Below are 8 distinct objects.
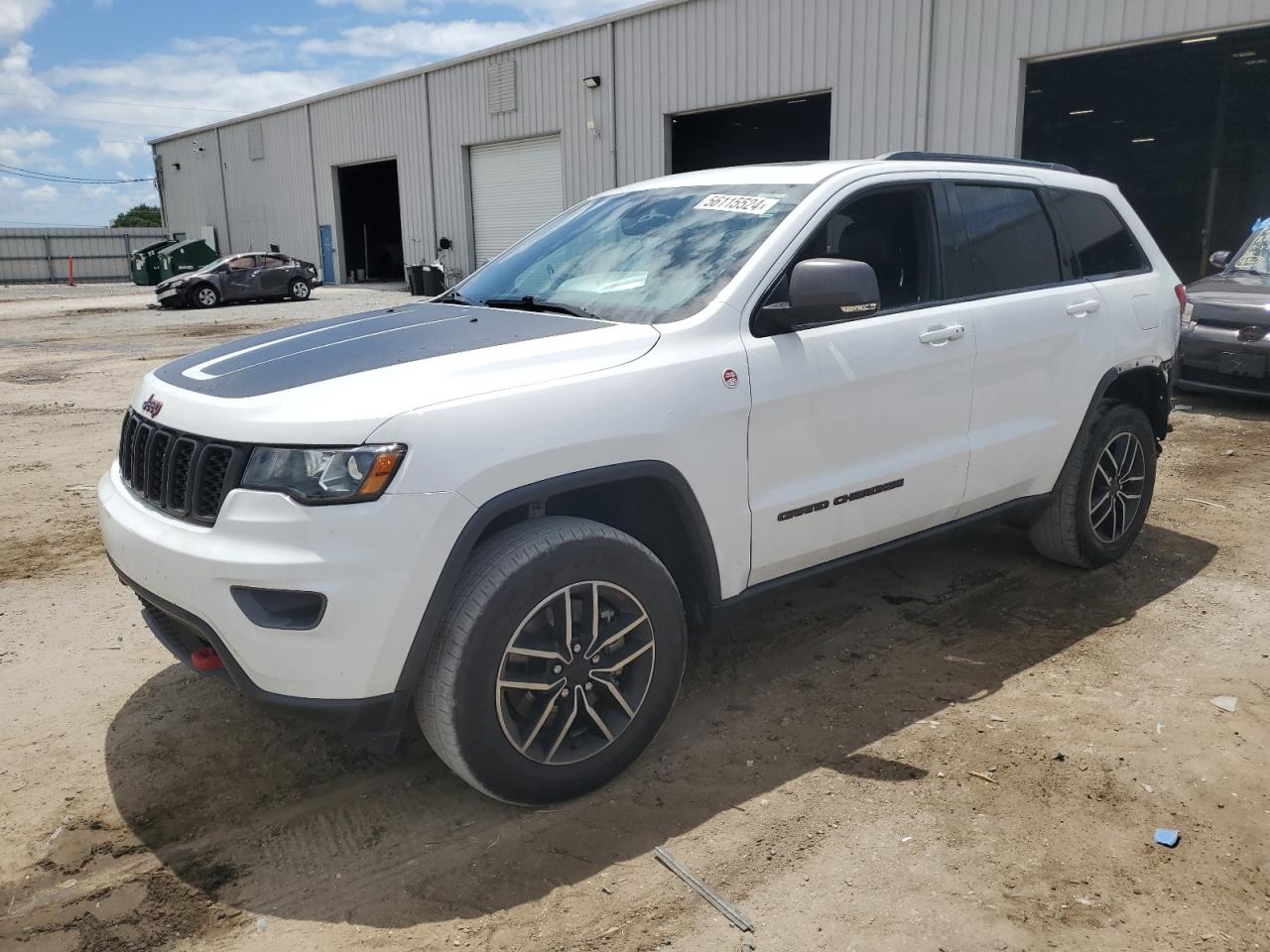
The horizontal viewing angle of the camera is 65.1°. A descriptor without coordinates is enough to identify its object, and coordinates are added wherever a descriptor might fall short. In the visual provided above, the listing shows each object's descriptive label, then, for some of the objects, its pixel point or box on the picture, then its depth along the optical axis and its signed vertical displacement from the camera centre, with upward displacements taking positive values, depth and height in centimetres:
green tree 8500 +143
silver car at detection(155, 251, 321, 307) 2470 -124
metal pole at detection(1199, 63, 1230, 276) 2567 +97
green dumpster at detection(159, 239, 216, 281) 3538 -86
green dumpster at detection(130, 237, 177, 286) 3591 -110
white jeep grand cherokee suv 259 -65
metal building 1517 +241
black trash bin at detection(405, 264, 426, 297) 2378 -121
